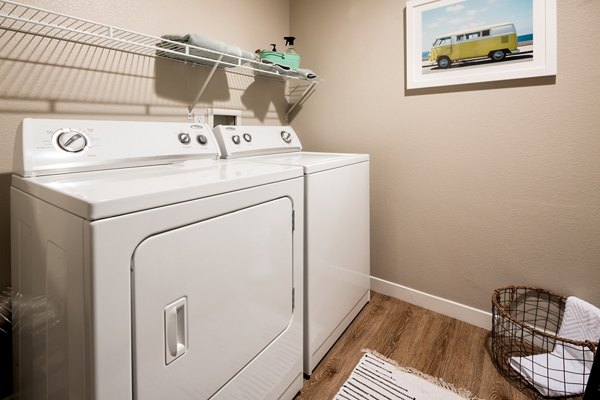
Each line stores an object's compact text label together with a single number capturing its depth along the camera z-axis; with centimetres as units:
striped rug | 133
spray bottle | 197
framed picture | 148
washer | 138
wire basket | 132
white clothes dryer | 68
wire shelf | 116
